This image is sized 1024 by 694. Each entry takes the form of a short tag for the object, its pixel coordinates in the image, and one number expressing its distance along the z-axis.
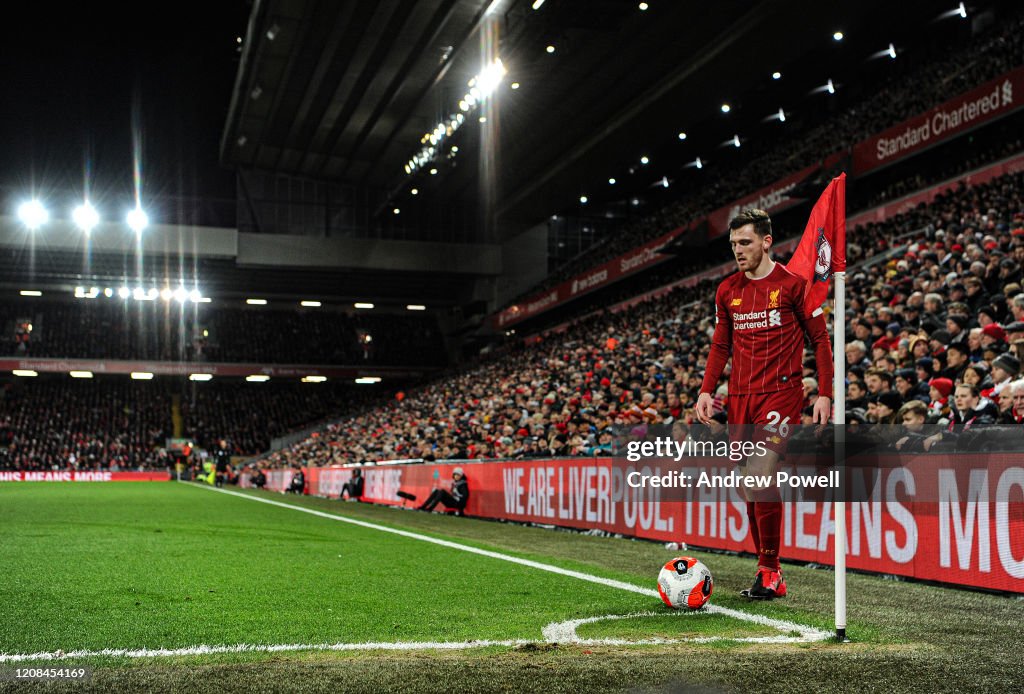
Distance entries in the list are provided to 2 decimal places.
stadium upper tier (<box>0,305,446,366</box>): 49.25
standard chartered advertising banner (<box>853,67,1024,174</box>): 18.67
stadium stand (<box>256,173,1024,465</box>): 10.76
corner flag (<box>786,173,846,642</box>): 4.54
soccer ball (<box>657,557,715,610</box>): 5.39
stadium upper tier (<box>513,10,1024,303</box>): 20.75
